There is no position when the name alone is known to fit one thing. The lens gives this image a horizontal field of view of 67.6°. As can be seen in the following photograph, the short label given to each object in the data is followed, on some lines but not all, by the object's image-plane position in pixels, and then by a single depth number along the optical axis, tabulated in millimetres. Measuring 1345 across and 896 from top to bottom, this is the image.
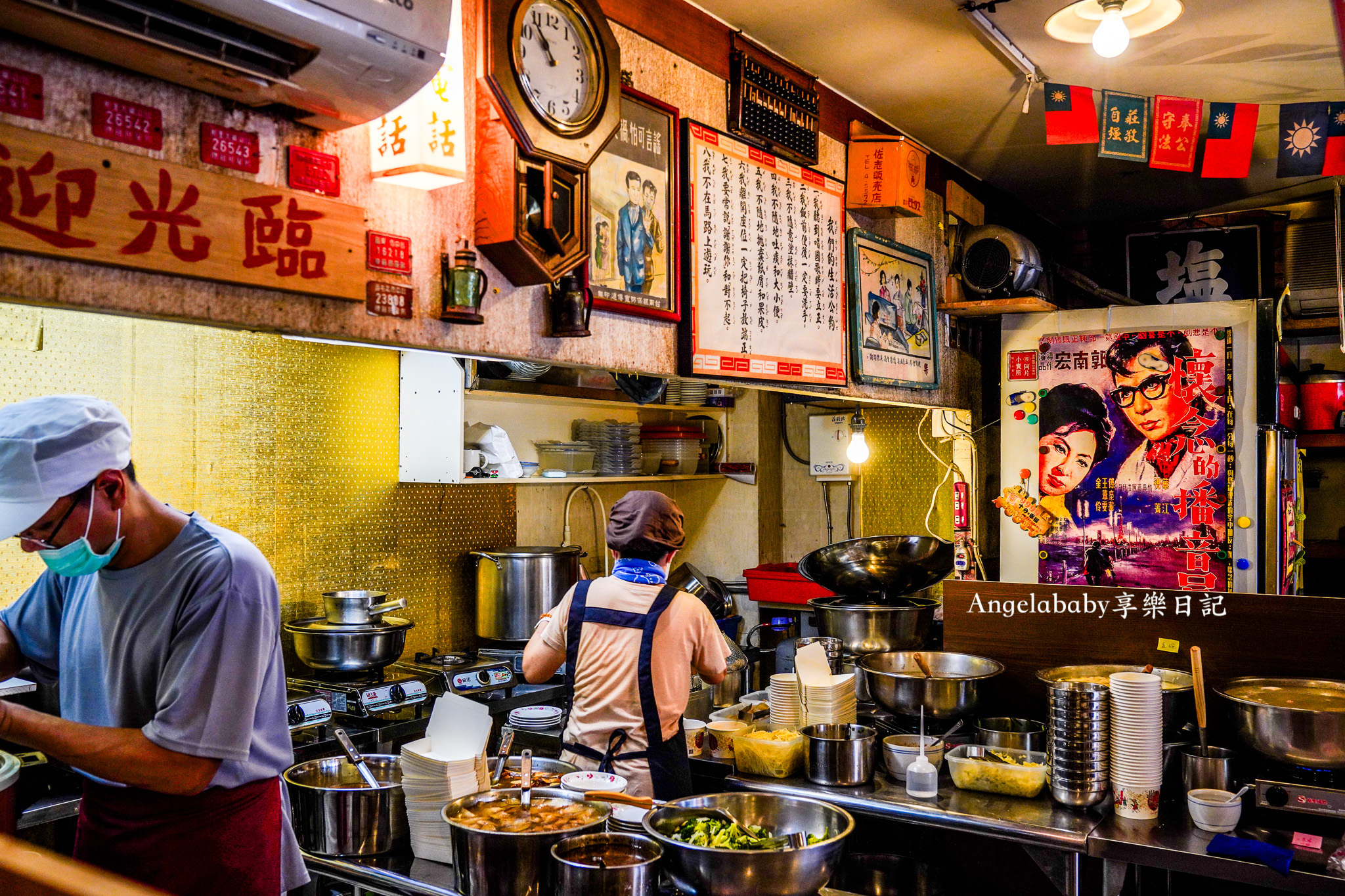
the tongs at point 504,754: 2721
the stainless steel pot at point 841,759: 3316
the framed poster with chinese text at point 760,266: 3766
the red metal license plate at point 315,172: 2338
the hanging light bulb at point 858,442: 5734
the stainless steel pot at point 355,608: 4266
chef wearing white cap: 1936
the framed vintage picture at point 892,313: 4820
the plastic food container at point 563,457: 5695
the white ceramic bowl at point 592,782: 2699
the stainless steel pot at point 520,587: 5062
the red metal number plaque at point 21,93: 1854
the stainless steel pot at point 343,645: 4145
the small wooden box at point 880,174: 4758
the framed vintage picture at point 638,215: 3307
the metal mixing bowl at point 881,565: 4977
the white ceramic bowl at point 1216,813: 2896
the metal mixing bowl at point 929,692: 3566
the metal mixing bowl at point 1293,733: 2902
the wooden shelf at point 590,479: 5305
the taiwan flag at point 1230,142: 4270
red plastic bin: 6137
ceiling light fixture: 3613
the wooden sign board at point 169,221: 1864
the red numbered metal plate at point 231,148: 2164
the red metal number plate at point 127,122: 1988
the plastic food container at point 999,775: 3207
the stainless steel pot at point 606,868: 2119
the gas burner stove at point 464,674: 4434
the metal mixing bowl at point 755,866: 2174
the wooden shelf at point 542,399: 5285
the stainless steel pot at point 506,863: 2213
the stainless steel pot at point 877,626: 4465
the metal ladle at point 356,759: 2693
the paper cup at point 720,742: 3713
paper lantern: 2473
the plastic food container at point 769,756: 3432
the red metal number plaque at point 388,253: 2518
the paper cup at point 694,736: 3766
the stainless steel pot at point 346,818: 2605
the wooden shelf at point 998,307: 5418
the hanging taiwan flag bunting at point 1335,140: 4141
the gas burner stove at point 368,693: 4023
